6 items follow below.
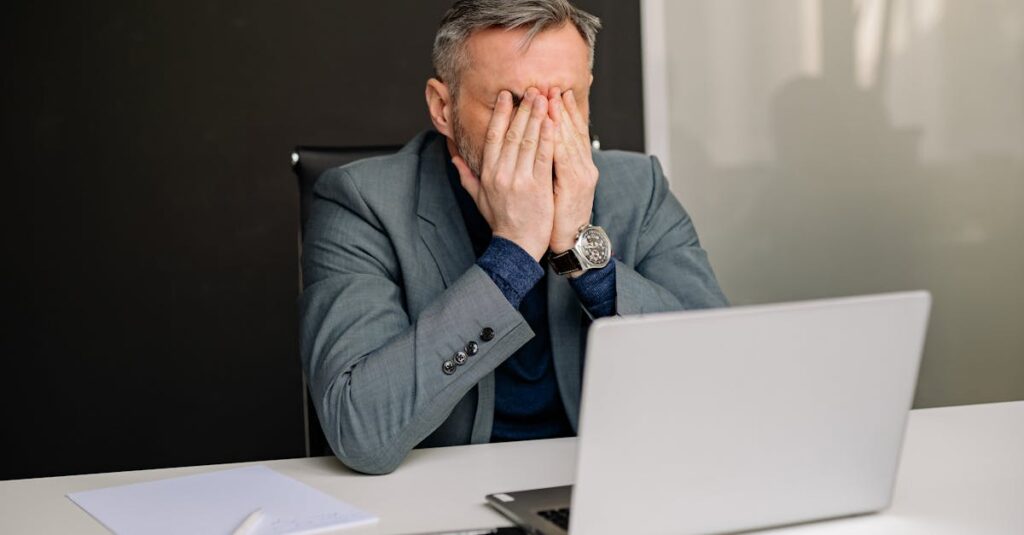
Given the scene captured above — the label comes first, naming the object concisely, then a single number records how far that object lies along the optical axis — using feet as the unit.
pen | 3.53
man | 4.86
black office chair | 6.42
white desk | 3.58
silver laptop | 3.03
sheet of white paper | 3.67
